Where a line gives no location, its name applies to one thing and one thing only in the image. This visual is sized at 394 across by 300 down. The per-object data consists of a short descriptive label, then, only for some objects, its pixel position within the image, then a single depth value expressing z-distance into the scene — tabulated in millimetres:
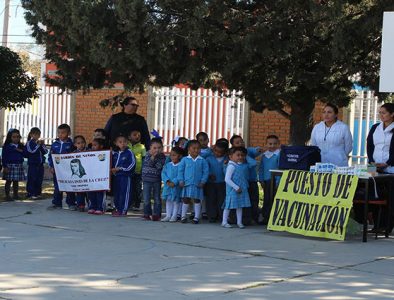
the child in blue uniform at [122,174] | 12695
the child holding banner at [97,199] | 13031
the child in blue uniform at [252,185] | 11827
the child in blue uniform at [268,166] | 12000
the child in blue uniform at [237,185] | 11438
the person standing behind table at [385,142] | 10773
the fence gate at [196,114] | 21281
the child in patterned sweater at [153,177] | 12273
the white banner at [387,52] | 8336
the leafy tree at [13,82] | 14711
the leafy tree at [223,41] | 11570
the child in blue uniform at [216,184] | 12086
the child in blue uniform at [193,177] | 11820
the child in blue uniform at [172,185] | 12000
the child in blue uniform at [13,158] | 14500
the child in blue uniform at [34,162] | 14539
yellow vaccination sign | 10195
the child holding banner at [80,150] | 13336
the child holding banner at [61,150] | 13586
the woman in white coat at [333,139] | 11055
